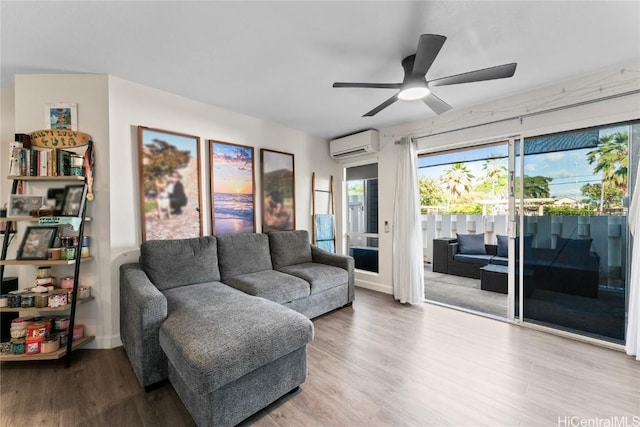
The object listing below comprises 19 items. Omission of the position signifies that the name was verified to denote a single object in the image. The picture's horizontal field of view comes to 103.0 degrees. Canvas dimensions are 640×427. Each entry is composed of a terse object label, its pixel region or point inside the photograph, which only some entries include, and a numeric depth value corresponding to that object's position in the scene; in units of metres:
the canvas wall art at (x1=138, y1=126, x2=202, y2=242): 2.50
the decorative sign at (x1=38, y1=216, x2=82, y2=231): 1.98
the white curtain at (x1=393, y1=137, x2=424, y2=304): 3.36
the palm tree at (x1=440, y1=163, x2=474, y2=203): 6.15
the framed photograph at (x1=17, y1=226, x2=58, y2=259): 2.09
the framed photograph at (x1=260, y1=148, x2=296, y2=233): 3.46
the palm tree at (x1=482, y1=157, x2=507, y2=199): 5.58
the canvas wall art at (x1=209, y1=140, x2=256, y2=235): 2.99
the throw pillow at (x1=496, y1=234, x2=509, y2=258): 4.59
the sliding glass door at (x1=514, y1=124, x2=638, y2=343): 2.31
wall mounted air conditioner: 3.79
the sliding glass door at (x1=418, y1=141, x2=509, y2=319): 3.78
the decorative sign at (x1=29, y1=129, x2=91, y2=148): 2.19
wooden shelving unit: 1.95
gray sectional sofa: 1.36
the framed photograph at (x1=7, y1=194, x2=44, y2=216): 2.05
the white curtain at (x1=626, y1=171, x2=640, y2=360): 2.07
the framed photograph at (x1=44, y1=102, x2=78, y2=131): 2.24
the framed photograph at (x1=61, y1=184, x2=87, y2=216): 2.18
